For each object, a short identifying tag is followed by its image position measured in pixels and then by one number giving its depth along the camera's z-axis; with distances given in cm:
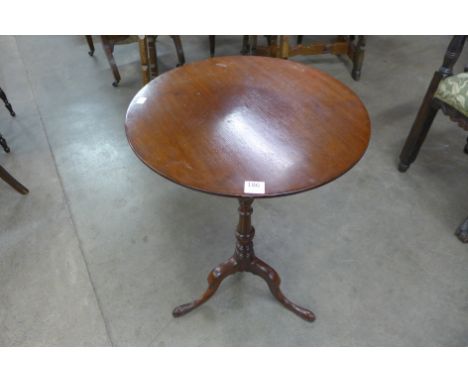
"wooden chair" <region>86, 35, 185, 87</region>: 247
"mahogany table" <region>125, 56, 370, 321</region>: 89
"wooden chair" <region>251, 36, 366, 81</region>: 276
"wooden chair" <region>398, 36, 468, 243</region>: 156
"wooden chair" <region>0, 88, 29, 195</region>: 178
